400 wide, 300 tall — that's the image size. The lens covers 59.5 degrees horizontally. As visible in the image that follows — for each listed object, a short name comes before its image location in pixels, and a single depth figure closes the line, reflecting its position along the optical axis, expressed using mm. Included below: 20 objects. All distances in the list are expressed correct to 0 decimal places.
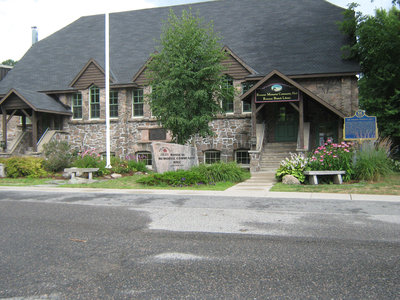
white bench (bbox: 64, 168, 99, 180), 15245
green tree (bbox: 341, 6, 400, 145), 18208
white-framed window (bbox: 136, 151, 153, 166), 22125
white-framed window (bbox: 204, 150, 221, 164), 21328
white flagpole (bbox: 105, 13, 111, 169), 17438
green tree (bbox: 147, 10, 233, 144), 15953
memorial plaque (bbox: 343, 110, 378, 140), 13469
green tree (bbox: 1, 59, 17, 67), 62503
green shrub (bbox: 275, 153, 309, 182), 13031
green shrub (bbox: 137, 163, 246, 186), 12852
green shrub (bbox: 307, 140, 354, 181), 12641
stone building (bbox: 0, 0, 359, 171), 19016
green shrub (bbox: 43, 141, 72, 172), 17500
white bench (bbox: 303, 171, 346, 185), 12234
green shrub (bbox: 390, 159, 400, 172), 15734
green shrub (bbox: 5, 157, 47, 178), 16641
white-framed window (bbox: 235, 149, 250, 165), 20844
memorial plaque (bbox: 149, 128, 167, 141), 21594
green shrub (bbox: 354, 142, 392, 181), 12477
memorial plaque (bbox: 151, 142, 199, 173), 14219
